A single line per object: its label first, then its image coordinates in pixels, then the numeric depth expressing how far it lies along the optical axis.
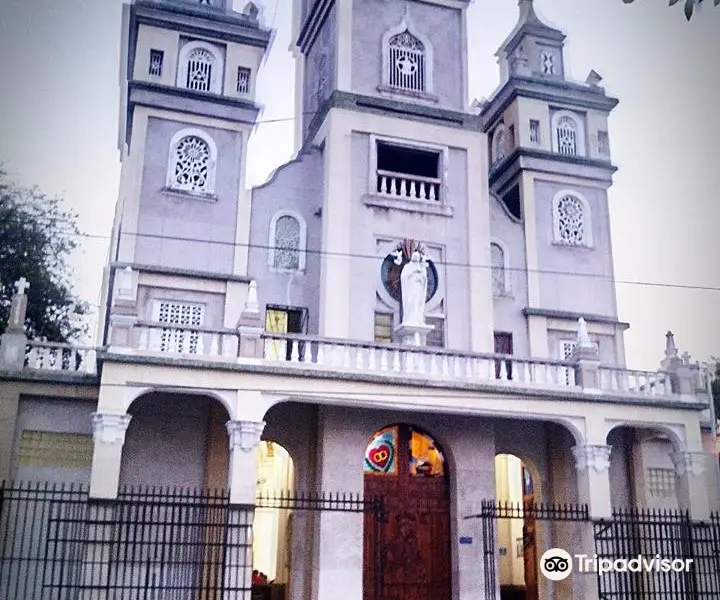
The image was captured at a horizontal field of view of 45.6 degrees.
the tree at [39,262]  18.86
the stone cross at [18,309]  15.89
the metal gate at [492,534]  15.17
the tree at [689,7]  5.68
